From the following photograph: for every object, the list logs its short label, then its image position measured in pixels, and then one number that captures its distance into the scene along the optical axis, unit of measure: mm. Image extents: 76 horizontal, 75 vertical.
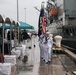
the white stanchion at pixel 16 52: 19439
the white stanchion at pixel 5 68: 12461
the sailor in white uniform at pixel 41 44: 19275
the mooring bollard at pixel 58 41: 27536
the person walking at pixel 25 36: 32256
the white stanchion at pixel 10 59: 16350
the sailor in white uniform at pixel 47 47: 17750
